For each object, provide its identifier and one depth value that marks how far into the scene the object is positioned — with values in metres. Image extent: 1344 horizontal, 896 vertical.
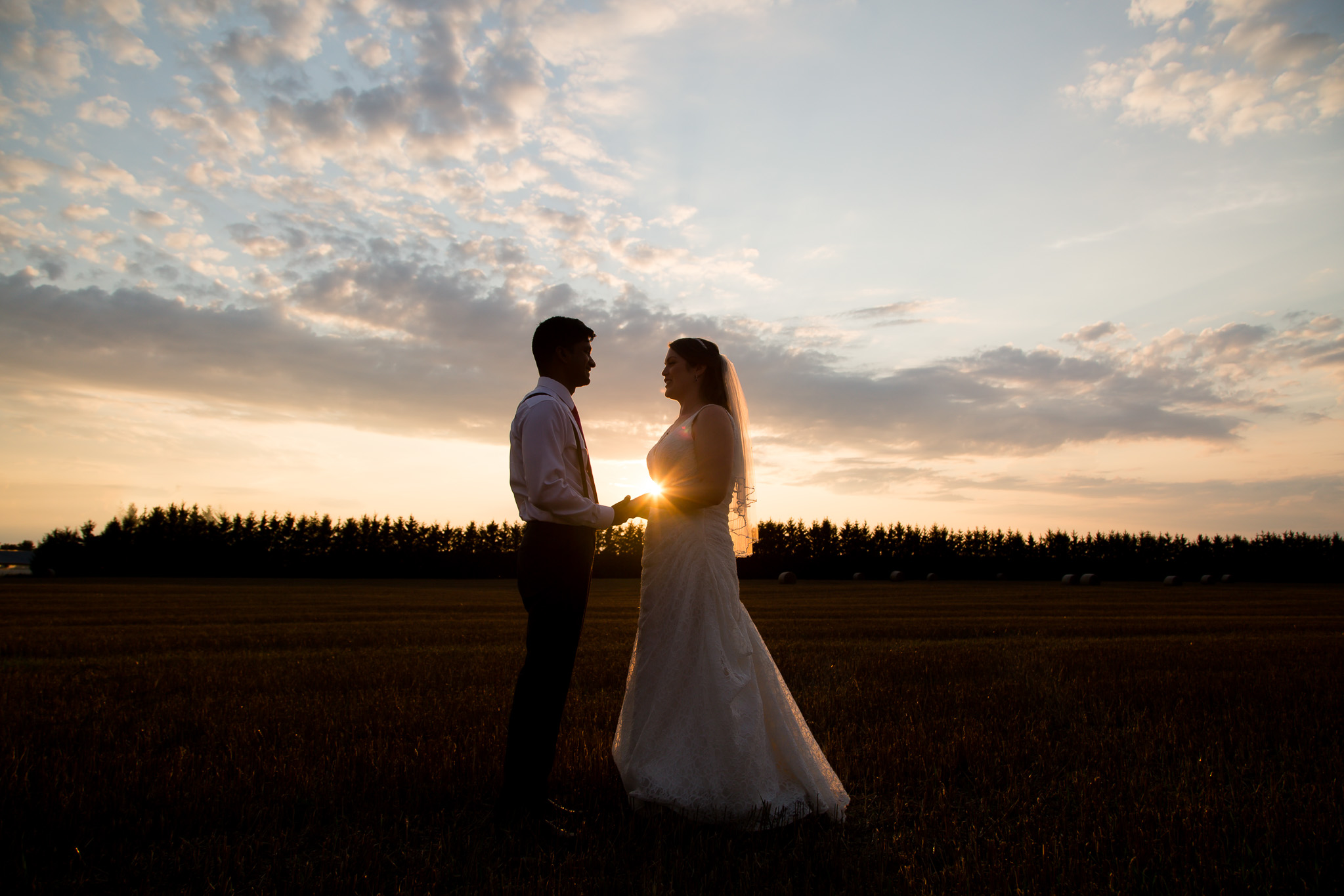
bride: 4.32
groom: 4.14
